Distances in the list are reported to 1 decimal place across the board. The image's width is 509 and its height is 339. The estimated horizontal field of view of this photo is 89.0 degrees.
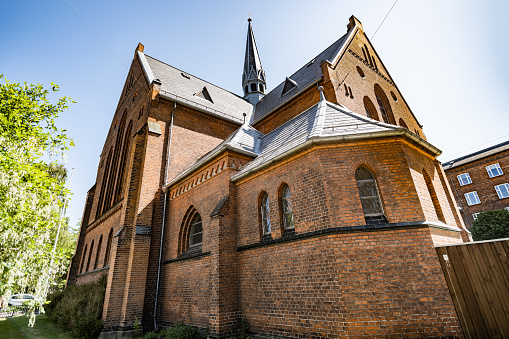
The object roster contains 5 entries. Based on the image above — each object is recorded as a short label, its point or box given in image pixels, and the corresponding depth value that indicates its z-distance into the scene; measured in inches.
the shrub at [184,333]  310.3
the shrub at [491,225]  773.9
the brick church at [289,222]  228.8
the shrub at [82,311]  386.3
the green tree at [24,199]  259.3
